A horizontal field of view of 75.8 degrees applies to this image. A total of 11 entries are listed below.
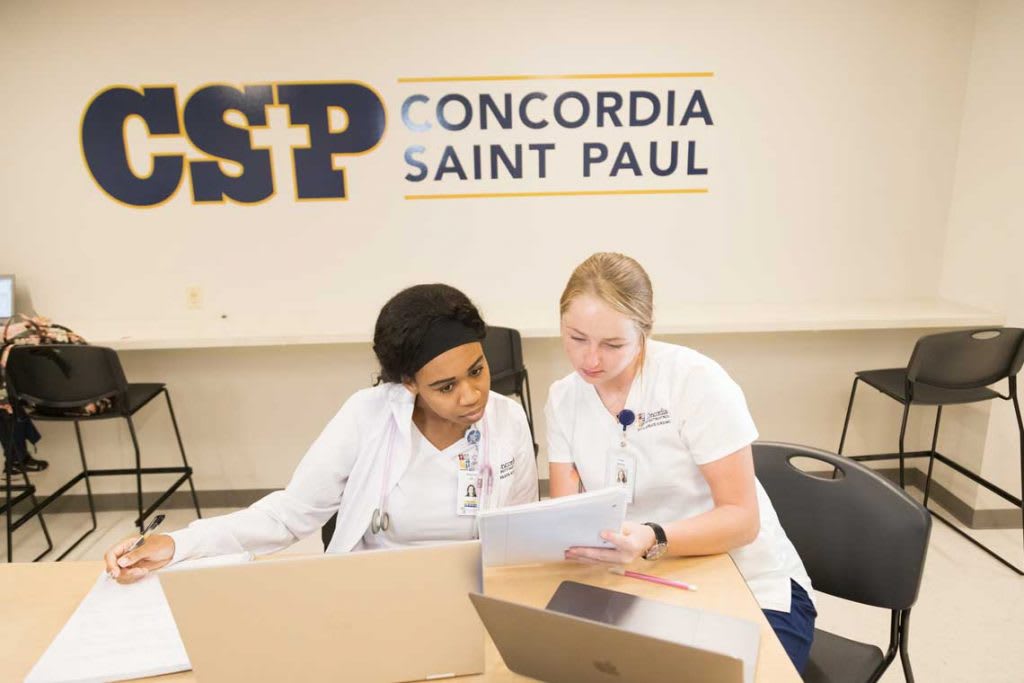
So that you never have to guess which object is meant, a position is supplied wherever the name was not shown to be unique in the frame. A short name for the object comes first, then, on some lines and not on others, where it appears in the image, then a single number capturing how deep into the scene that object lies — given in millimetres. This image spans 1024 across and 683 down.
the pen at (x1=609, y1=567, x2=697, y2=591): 1210
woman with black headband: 1342
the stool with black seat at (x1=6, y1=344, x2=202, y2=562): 2494
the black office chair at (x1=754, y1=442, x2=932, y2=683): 1360
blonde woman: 1342
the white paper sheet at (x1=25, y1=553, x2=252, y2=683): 1046
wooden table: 1078
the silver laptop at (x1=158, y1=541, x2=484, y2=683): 919
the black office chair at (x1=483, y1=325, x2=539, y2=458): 2785
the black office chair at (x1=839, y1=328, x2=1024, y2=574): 2500
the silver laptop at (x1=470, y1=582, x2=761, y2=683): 803
